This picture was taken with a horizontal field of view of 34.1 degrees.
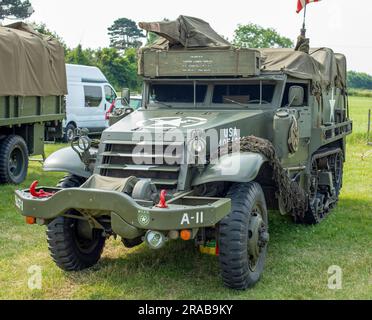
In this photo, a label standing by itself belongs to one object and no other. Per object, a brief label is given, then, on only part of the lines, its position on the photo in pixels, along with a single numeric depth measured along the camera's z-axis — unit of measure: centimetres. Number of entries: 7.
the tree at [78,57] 3369
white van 1741
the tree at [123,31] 7238
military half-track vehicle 489
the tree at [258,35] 4769
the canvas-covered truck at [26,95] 1013
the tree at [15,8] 4225
